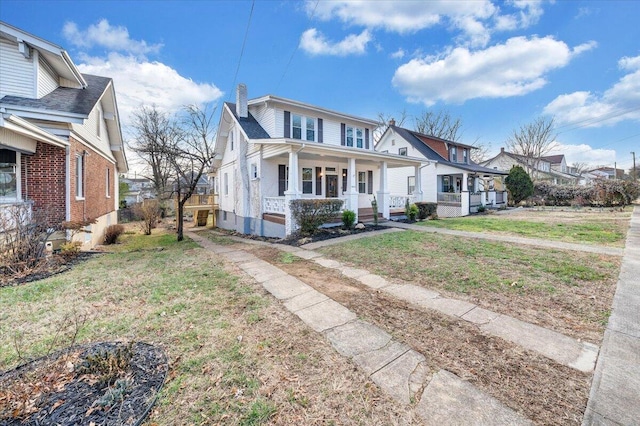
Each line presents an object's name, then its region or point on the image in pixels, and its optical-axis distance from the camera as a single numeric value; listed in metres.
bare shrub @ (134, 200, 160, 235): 17.77
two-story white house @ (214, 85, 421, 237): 12.34
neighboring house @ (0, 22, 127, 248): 7.93
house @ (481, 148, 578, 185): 38.88
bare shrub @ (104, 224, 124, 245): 13.59
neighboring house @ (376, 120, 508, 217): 20.69
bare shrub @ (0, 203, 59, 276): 6.11
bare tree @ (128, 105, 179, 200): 24.70
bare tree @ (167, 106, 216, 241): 19.33
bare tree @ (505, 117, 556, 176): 36.72
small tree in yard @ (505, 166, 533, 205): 24.52
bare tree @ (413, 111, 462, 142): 37.66
